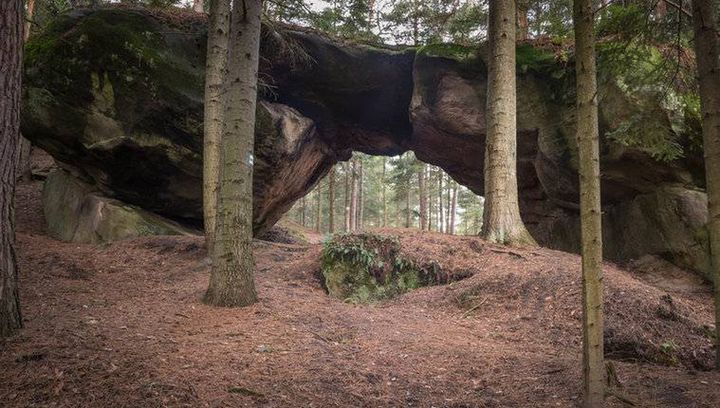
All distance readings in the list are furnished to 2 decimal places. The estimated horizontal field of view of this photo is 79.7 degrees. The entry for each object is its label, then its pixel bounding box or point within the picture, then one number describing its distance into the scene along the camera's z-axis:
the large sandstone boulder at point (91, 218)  10.40
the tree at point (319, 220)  32.77
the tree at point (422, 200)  27.92
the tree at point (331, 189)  25.64
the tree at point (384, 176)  35.59
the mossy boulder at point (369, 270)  7.74
